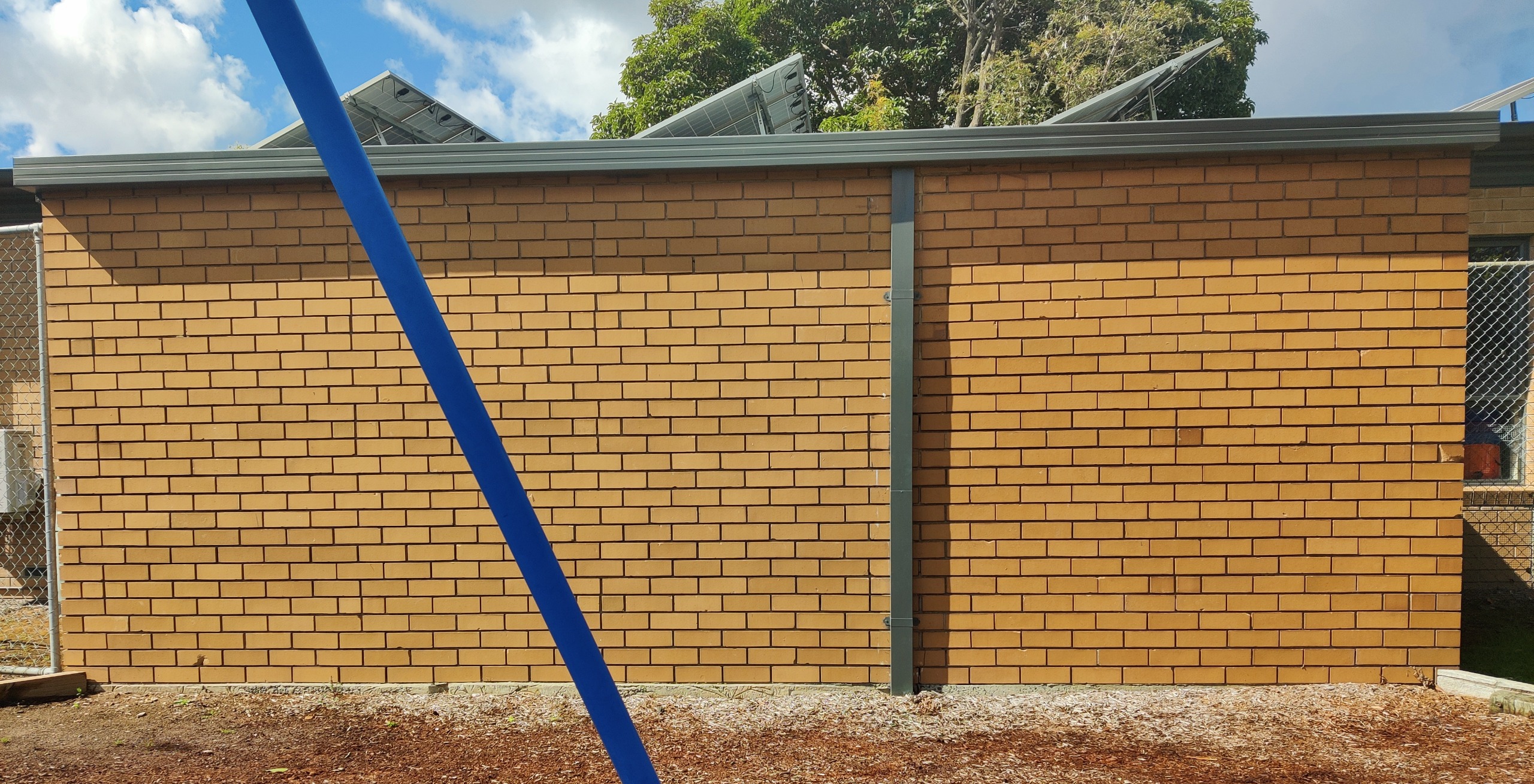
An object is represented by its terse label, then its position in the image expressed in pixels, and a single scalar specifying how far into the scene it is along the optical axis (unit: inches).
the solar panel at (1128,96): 210.2
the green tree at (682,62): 706.2
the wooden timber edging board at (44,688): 146.5
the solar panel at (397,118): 300.8
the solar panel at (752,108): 294.5
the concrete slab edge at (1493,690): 135.9
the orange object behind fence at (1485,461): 222.4
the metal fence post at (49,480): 146.3
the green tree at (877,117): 576.7
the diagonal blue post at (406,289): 50.1
